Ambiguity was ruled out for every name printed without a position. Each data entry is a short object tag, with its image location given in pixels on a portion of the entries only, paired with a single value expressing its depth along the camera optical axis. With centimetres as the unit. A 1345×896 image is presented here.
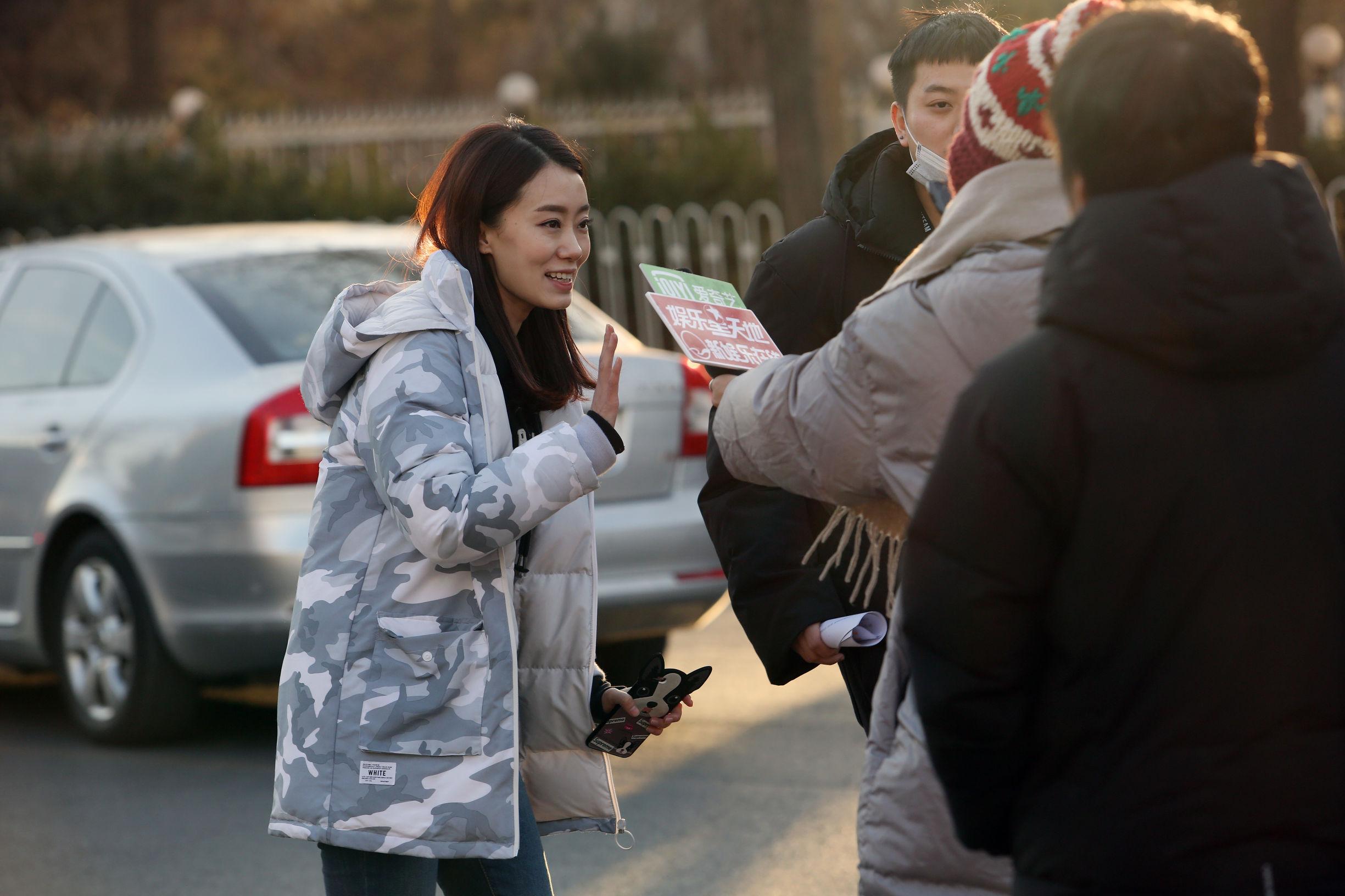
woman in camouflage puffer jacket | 521
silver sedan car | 1066
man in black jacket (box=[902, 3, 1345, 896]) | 316
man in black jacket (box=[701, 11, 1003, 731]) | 576
